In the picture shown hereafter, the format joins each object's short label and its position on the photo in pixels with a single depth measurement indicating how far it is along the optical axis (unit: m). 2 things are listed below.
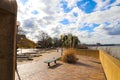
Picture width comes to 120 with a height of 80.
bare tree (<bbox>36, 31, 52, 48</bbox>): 24.64
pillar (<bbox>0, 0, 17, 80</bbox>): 1.25
